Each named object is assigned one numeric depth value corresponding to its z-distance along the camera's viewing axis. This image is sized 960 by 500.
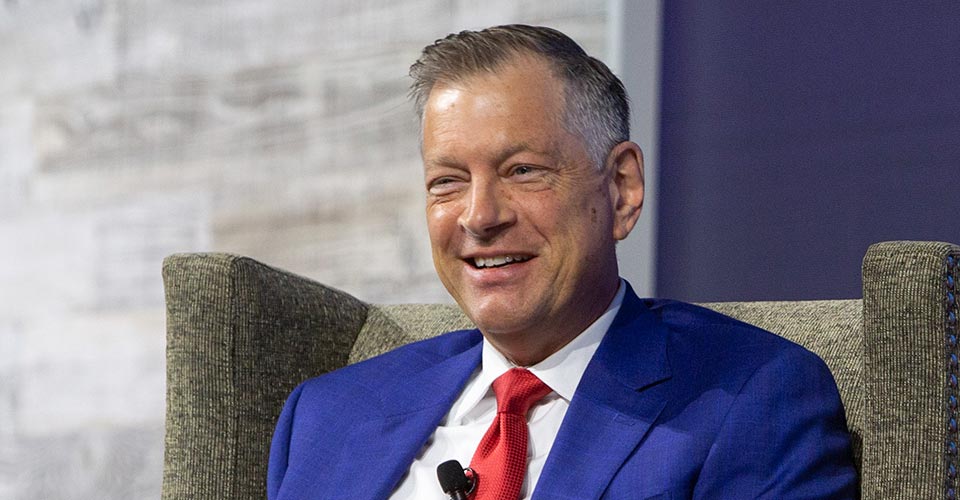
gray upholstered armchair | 4.59
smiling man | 4.66
